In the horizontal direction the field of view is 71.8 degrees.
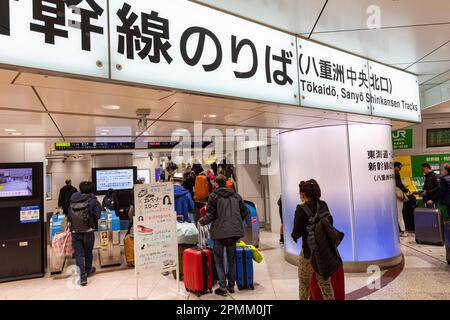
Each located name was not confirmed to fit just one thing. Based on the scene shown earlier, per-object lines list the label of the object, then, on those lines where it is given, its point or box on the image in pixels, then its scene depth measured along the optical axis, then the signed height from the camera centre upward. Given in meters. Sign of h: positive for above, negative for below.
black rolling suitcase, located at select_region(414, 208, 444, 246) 6.77 -1.23
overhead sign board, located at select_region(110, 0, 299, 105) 1.95 +0.94
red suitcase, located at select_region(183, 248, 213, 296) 4.31 -1.27
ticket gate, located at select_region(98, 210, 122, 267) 5.92 -1.11
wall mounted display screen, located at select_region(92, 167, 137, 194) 10.62 +0.20
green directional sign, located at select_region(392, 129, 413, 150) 8.88 +0.95
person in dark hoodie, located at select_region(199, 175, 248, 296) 4.27 -0.66
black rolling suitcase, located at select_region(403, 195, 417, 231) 8.54 -1.10
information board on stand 4.11 -0.63
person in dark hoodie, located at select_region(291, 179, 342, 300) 3.01 -0.60
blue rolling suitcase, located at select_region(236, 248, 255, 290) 4.46 -1.32
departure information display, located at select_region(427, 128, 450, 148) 8.62 +0.92
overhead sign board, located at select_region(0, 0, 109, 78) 1.58 +0.82
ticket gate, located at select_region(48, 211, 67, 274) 5.49 -0.85
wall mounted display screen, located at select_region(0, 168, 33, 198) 5.40 +0.10
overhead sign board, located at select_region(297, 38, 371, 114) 2.96 +0.98
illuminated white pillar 5.11 -0.20
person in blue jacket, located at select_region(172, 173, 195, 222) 5.47 -0.39
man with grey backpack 5.04 -0.60
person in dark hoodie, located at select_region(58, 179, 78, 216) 8.45 -0.27
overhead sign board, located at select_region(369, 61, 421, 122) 3.64 +0.99
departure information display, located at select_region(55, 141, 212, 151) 9.35 +1.18
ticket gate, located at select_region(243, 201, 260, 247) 6.97 -1.20
